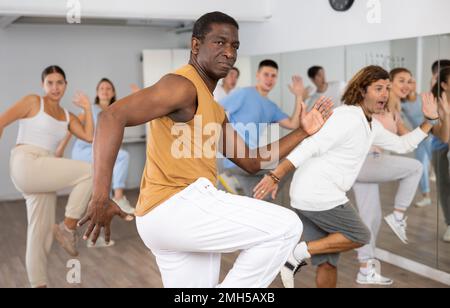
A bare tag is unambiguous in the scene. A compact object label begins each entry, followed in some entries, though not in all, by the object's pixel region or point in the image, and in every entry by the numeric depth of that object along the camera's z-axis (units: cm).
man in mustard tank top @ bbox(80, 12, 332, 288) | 179
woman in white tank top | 348
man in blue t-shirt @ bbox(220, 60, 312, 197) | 437
